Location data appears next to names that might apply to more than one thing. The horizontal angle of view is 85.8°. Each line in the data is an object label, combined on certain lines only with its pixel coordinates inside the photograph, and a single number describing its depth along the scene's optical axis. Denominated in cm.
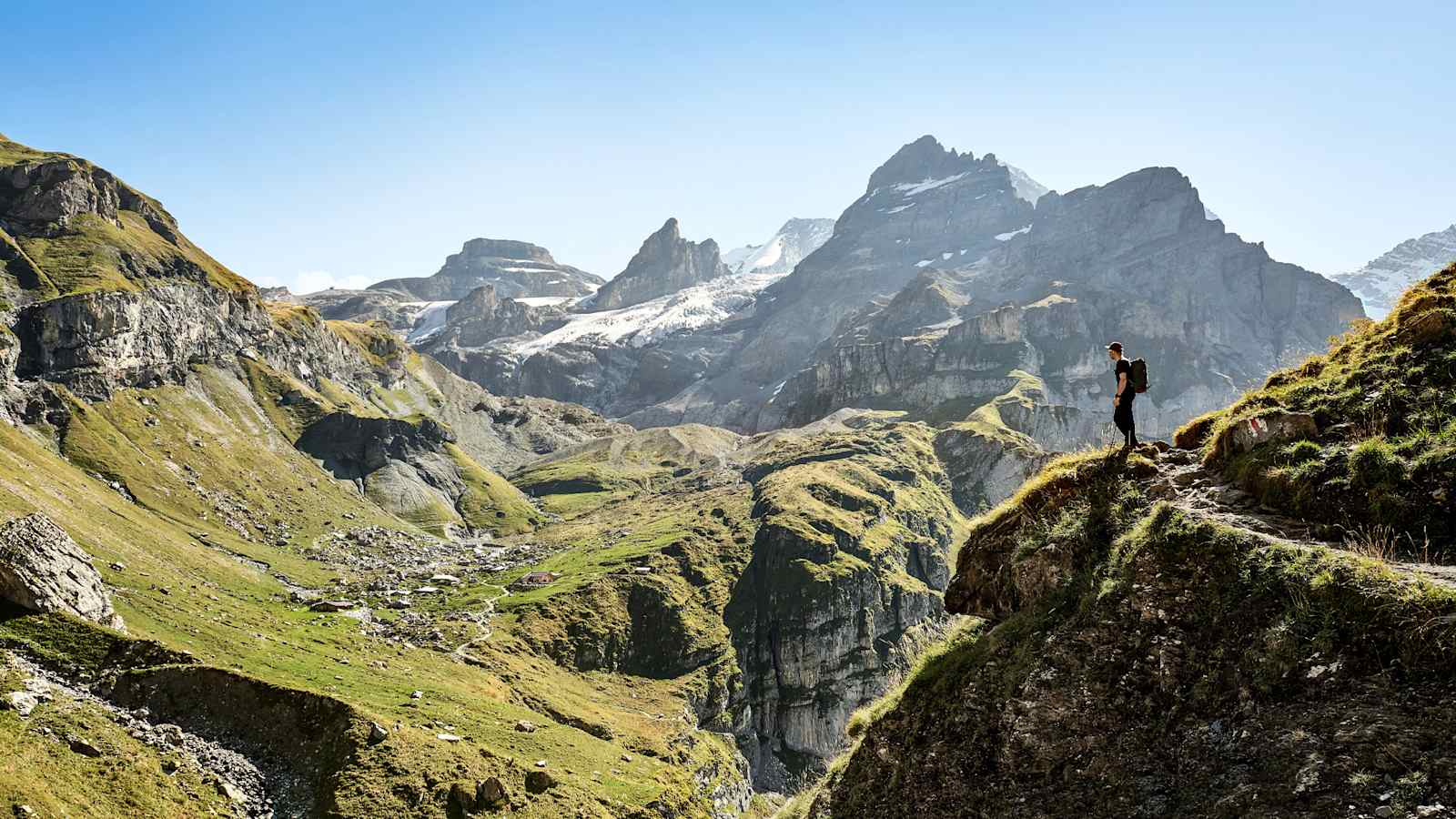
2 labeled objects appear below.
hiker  2162
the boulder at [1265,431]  1773
